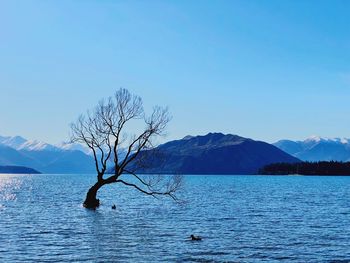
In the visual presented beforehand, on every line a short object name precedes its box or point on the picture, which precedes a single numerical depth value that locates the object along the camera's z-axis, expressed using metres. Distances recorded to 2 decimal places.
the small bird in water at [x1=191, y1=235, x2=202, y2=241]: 42.50
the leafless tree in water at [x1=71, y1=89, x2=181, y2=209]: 73.94
